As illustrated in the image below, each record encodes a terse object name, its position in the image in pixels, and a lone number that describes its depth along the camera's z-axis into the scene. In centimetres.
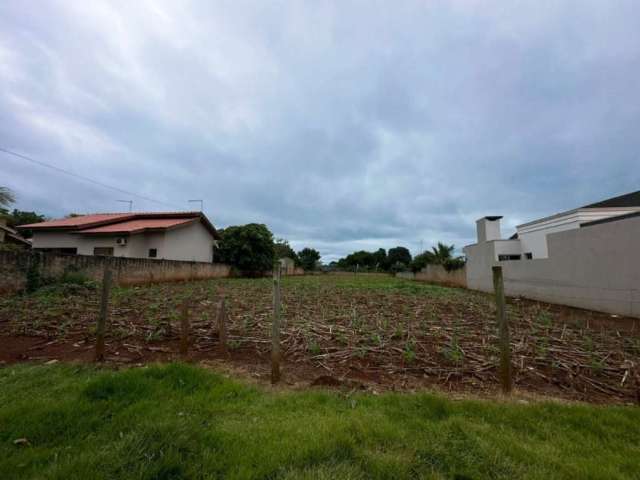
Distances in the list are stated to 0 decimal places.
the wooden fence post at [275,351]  319
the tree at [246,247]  2175
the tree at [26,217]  2616
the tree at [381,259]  5820
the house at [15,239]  1737
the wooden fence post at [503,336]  295
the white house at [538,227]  1355
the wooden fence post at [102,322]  371
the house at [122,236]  1564
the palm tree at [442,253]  2619
